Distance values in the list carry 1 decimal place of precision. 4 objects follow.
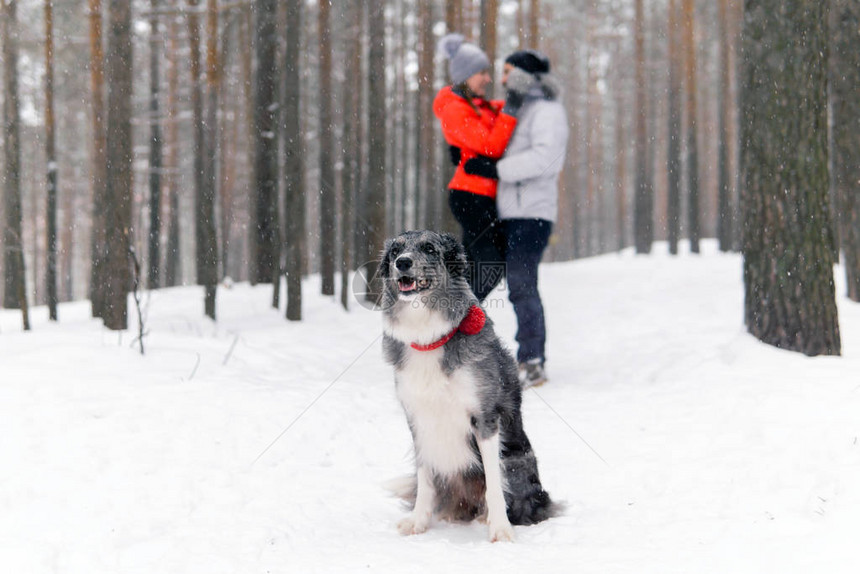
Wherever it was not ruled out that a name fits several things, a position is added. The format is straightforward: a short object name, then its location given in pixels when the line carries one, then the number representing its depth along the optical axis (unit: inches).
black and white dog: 131.3
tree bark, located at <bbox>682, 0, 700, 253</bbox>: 719.1
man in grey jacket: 234.4
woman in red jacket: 235.1
